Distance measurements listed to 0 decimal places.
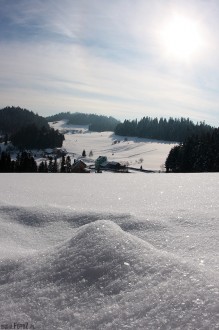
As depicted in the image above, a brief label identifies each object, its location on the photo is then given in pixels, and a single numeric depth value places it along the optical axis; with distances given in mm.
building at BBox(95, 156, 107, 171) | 84875
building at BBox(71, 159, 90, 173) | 58656
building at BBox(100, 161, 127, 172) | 85125
